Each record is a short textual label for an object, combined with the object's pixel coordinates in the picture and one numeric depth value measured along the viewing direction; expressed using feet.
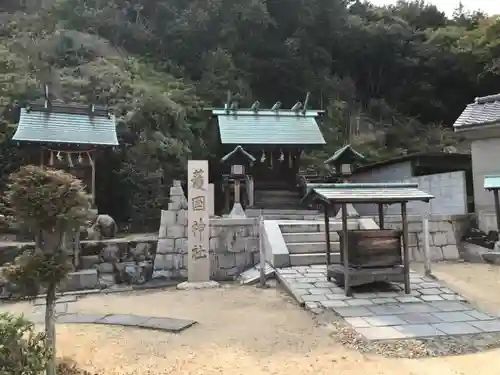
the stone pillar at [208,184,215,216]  42.43
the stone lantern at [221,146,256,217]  50.47
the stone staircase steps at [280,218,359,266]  32.83
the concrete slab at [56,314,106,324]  21.77
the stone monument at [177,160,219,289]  32.42
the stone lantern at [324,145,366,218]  49.78
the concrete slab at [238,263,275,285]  30.72
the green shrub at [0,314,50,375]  10.58
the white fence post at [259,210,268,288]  29.86
